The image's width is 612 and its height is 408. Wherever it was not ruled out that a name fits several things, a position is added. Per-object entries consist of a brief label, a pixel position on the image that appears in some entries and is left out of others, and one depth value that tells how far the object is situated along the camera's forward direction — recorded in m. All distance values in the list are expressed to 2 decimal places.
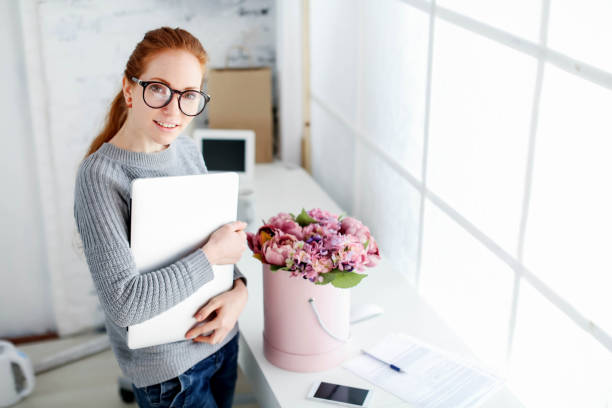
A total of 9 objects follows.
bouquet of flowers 1.34
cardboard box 2.66
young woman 1.20
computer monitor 2.44
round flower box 1.41
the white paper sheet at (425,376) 1.37
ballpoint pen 1.47
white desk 1.40
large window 1.19
